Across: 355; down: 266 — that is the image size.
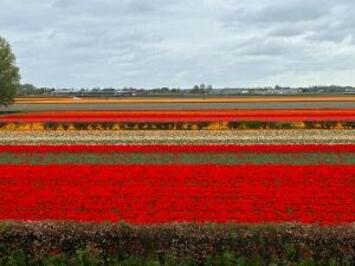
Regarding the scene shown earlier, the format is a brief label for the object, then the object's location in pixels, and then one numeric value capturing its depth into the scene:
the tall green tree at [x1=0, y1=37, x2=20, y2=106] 74.56
